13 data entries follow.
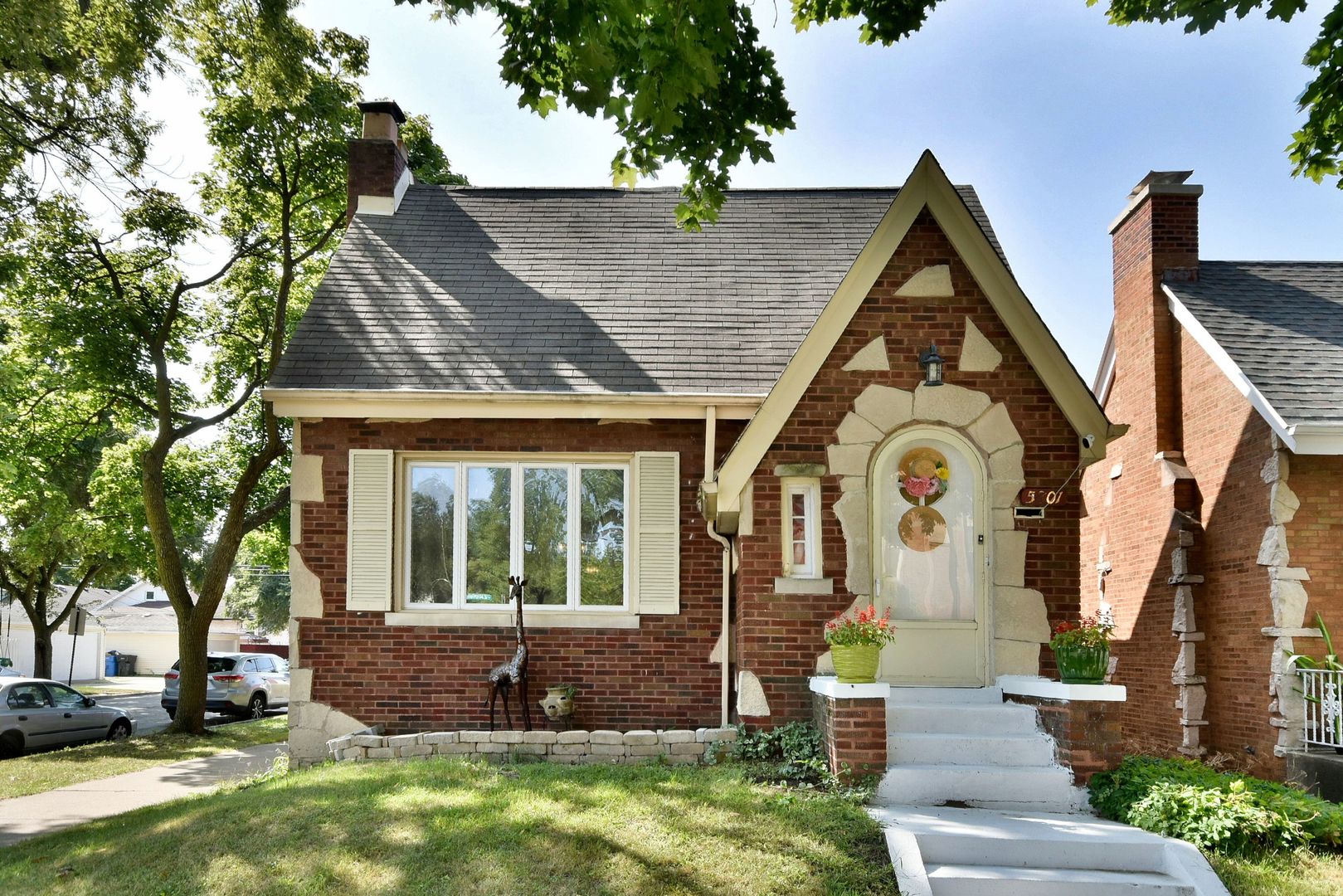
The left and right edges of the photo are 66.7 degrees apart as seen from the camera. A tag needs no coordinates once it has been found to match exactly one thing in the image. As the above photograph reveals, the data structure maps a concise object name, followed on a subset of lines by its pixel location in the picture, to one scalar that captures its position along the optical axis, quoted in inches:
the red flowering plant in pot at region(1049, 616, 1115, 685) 302.8
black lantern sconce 343.3
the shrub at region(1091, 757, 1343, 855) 262.2
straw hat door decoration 348.2
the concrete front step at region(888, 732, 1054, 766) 305.3
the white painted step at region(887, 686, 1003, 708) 329.1
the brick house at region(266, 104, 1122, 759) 343.9
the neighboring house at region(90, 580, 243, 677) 2081.7
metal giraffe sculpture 373.7
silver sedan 685.9
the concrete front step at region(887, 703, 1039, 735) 315.3
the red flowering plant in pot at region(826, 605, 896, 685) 302.2
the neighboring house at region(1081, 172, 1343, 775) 407.5
